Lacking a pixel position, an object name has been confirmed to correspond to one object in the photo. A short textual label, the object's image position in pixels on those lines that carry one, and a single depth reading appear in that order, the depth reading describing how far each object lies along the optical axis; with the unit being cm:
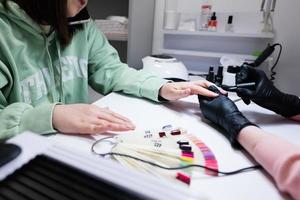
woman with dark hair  53
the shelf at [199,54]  140
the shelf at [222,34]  129
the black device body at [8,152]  26
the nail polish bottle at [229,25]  136
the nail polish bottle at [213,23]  137
